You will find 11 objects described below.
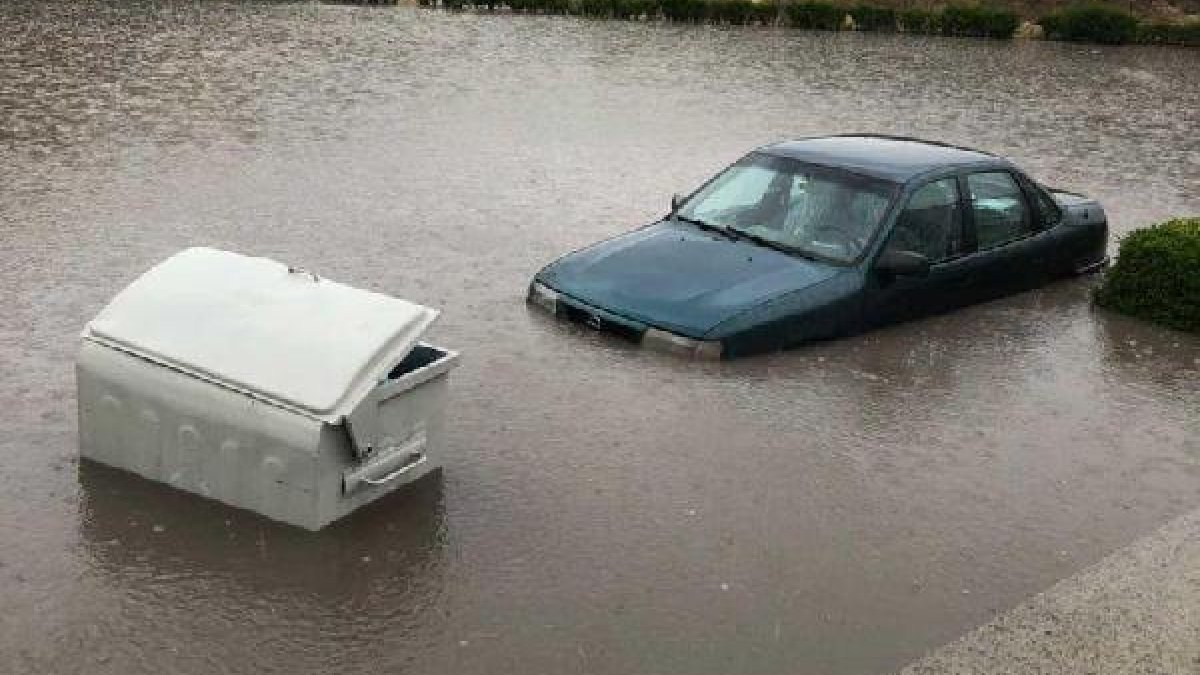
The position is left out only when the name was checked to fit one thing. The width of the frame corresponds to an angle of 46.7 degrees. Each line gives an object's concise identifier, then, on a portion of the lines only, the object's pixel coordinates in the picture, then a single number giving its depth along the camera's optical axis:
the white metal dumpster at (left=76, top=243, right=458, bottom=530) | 6.43
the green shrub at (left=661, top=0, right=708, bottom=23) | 34.00
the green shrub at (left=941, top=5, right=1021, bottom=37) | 34.69
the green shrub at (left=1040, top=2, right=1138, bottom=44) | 34.59
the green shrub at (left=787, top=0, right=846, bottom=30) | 34.41
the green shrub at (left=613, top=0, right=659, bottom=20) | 33.56
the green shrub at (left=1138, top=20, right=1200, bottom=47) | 34.94
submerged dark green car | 9.66
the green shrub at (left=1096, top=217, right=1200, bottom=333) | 11.26
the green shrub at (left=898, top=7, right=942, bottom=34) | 35.00
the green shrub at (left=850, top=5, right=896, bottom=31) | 34.94
